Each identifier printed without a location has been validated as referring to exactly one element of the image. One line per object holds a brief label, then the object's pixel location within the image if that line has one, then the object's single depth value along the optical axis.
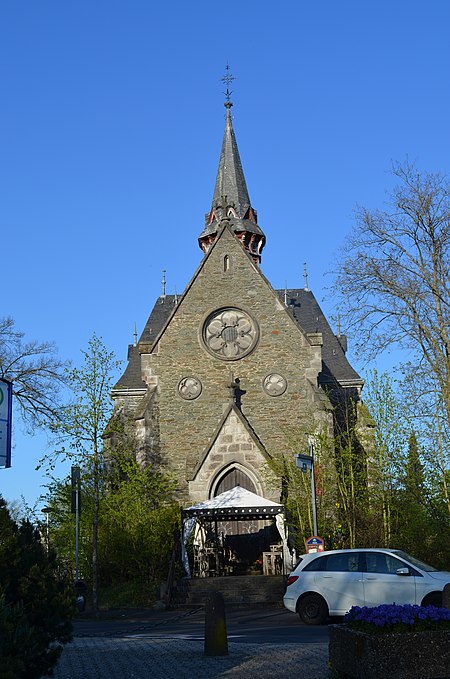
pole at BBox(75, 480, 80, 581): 24.73
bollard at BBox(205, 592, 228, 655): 11.42
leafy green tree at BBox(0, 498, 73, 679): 8.38
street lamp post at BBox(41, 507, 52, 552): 28.42
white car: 15.33
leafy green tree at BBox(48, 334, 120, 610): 24.28
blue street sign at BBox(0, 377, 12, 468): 8.79
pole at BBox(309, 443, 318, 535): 20.69
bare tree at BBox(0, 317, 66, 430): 24.28
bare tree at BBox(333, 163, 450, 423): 18.27
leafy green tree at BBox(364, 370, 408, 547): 24.58
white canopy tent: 24.81
